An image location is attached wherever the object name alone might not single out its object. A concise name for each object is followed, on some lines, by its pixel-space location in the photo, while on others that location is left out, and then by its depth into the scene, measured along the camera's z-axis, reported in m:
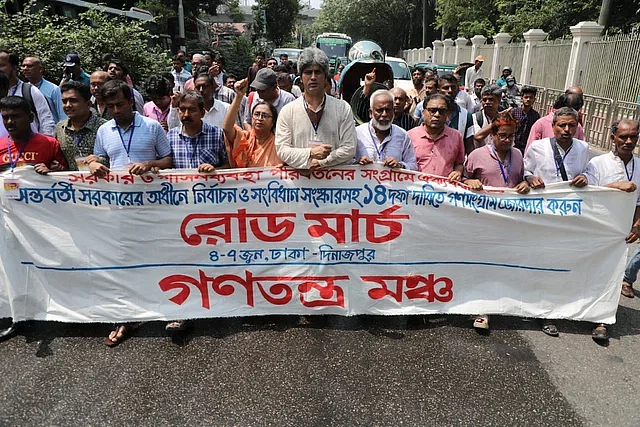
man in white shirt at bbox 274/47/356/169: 3.46
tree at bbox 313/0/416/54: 53.03
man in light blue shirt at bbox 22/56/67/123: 5.11
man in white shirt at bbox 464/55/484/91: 13.11
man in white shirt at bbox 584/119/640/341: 3.68
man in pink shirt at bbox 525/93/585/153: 4.81
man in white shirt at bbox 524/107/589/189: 3.79
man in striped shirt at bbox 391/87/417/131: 4.84
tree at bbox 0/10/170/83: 8.78
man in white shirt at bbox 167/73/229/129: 5.09
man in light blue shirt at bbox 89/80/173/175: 3.51
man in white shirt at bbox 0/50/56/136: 4.59
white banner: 3.54
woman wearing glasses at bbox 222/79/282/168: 3.71
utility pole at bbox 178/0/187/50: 23.78
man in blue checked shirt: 3.67
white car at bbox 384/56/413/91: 15.55
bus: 23.77
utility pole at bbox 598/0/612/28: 14.55
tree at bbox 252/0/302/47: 46.09
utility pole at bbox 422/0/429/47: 39.88
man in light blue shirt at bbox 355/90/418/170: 3.78
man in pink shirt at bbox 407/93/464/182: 3.86
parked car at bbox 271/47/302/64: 21.95
